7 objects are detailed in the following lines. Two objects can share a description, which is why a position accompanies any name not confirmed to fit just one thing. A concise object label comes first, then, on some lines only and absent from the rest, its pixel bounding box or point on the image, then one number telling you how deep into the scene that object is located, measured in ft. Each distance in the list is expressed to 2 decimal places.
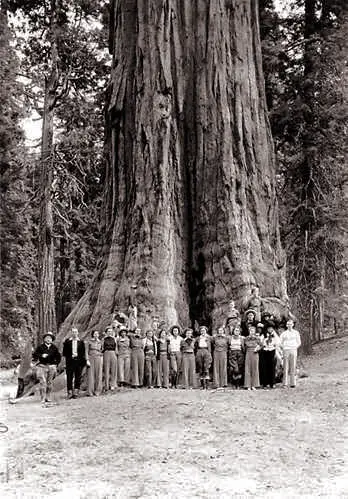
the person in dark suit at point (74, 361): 39.04
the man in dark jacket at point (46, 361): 38.40
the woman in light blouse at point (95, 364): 39.01
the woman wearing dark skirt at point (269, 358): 39.62
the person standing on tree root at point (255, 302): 42.09
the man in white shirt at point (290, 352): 39.22
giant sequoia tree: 44.16
